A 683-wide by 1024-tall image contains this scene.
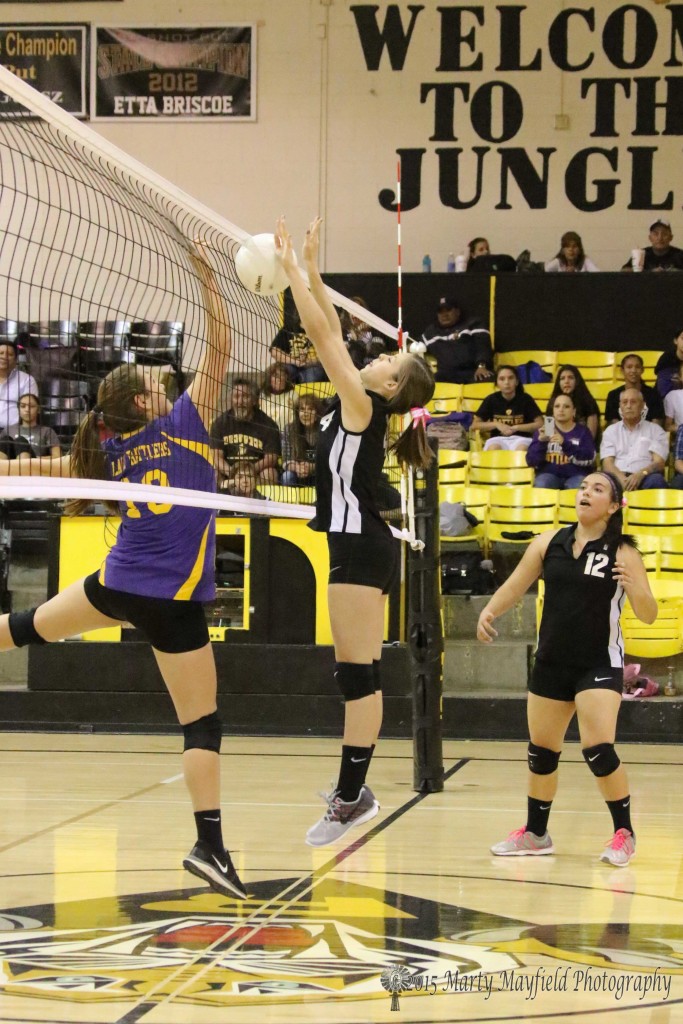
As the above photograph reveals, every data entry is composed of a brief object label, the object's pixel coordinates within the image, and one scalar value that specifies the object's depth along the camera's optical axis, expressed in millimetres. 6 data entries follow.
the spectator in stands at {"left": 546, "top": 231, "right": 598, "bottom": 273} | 14742
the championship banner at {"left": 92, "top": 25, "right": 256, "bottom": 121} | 16203
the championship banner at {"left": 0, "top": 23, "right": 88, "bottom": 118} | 16359
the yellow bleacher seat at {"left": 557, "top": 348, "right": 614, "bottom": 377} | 14336
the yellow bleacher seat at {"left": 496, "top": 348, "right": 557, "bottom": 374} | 14336
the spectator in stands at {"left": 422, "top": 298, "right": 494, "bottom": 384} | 14008
